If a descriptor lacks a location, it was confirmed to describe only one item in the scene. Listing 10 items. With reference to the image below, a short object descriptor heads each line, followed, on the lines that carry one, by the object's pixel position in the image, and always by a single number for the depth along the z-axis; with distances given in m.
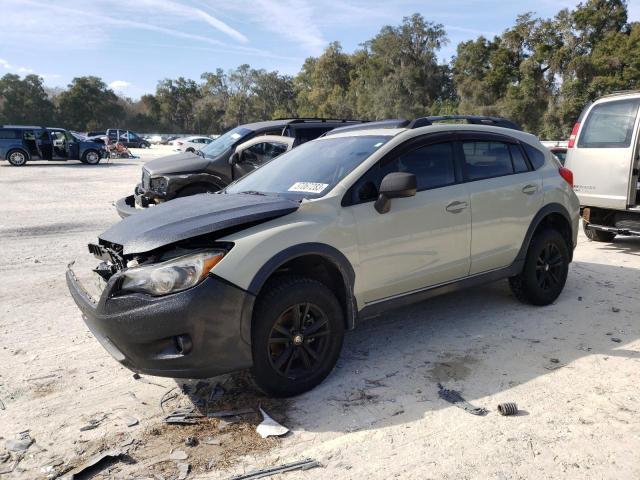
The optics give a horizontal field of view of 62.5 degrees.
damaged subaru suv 3.08
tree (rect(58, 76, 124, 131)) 84.31
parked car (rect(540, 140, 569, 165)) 12.85
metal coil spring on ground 3.26
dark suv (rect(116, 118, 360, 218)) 8.30
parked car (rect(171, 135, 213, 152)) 37.47
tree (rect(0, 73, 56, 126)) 81.75
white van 7.16
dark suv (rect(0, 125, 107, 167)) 24.03
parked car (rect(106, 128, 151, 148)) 47.38
